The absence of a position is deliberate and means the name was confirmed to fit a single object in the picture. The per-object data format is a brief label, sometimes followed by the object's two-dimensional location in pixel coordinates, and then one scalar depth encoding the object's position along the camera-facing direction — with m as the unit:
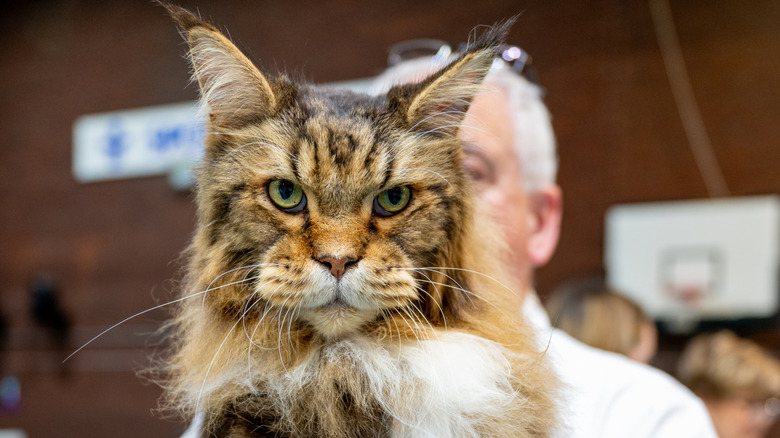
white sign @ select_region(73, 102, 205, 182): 4.35
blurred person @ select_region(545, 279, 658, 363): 2.58
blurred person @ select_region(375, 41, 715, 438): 1.50
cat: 1.03
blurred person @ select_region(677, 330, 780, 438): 2.85
